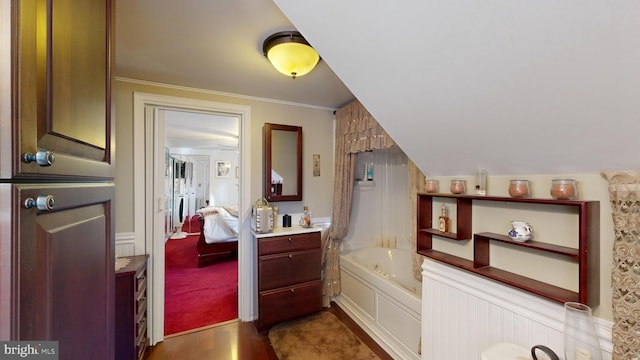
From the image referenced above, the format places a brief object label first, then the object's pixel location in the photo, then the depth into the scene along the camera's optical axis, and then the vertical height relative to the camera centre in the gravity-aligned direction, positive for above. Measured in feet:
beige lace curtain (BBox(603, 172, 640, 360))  2.67 -0.91
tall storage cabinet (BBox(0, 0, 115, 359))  1.48 +0.02
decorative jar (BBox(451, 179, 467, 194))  4.45 -0.12
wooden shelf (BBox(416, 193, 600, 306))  3.04 -0.98
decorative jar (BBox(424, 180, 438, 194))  5.00 -0.12
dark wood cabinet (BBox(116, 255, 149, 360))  5.79 -3.07
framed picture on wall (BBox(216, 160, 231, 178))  24.09 +1.09
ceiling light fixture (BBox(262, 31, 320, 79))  5.15 +2.67
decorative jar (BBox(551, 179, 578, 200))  3.15 -0.11
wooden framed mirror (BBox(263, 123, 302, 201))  8.78 +0.61
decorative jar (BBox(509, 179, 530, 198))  3.59 -0.11
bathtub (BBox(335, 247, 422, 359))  6.38 -3.53
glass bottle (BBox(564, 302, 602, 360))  2.81 -1.74
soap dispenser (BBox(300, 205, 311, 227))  8.86 -1.38
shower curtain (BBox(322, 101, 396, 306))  8.77 -0.52
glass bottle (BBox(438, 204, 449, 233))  4.85 -0.78
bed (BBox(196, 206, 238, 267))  13.29 -3.06
